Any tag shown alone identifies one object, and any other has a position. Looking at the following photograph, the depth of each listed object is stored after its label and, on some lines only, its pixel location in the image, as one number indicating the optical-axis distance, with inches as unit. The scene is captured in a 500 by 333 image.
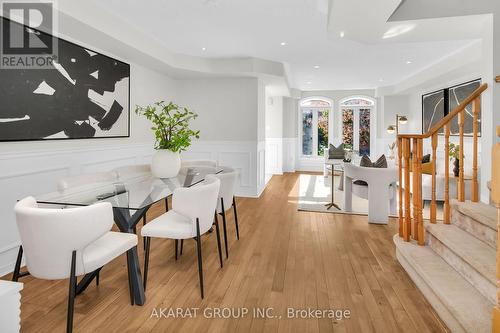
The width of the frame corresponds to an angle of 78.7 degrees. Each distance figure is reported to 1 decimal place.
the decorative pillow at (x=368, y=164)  174.1
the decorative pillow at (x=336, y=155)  216.1
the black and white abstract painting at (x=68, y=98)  111.7
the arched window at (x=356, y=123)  383.9
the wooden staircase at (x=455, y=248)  70.6
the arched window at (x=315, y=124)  394.3
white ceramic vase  118.6
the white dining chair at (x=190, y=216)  89.7
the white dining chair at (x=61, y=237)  62.8
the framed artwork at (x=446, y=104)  222.8
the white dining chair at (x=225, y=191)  120.0
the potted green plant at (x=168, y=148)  118.6
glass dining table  83.4
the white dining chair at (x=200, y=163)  158.4
